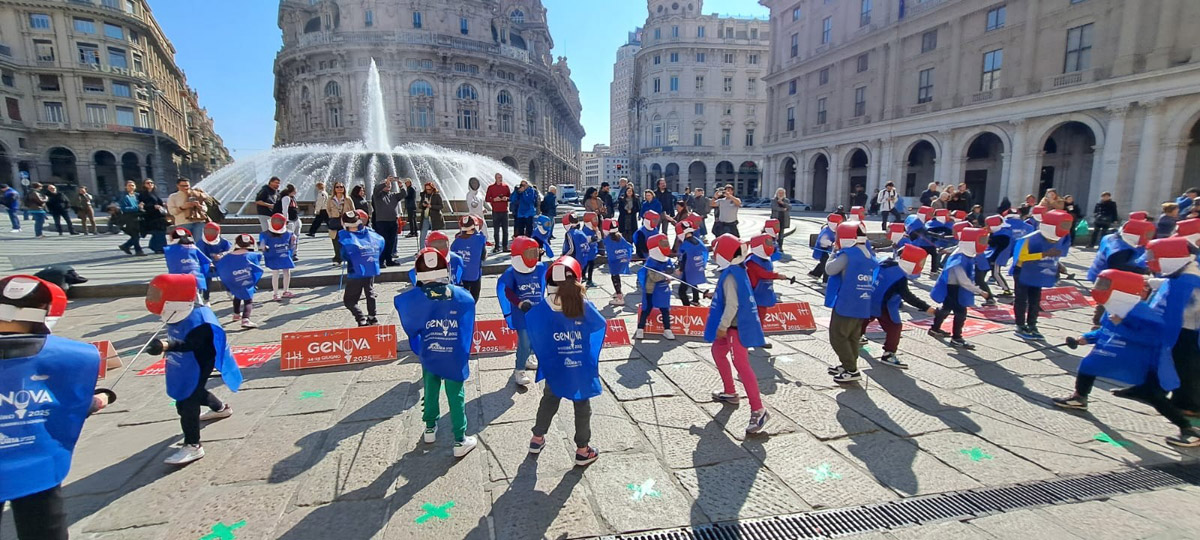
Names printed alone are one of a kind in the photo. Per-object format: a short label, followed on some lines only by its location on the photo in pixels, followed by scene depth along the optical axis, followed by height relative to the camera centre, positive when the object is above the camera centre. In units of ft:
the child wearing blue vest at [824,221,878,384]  16.03 -3.16
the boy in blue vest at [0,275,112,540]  7.32 -2.94
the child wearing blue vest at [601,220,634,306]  26.35 -2.99
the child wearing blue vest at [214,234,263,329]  21.85 -3.06
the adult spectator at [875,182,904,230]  50.19 -0.72
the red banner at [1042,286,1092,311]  25.79 -5.43
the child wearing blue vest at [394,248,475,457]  11.88 -3.10
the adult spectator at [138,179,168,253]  36.32 -0.98
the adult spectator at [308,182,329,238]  38.58 -0.55
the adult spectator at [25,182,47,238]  48.98 -0.42
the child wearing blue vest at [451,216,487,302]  19.92 -1.97
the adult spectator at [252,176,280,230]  33.90 -0.04
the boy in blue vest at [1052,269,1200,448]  12.38 -3.87
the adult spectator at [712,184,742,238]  38.19 -1.01
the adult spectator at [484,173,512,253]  37.73 -0.46
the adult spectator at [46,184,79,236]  50.44 -0.14
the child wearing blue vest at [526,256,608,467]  11.22 -3.23
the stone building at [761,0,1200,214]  61.41 +14.65
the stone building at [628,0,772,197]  183.93 +35.93
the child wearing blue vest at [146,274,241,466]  11.11 -3.33
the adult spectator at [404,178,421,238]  41.39 -0.51
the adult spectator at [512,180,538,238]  37.63 -0.61
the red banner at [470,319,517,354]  19.51 -5.33
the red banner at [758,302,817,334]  22.03 -5.36
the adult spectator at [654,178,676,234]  41.47 -0.08
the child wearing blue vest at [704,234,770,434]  13.24 -3.31
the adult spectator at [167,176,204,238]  29.45 -0.33
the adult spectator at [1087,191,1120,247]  43.83 -2.02
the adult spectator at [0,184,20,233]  51.17 +0.11
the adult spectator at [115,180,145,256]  37.55 -1.25
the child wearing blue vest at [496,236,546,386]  14.26 -2.78
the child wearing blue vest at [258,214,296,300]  25.71 -2.38
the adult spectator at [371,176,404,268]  32.30 -1.02
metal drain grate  9.37 -6.07
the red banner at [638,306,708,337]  21.66 -5.31
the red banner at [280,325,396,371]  17.52 -5.13
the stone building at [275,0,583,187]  156.04 +39.52
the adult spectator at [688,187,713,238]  46.56 -0.66
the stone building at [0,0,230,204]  136.56 +29.80
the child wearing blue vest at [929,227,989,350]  19.44 -3.46
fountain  64.44 +3.86
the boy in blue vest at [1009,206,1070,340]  20.30 -2.93
